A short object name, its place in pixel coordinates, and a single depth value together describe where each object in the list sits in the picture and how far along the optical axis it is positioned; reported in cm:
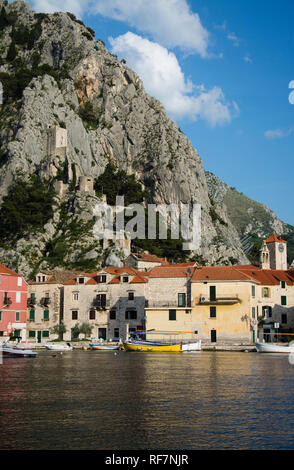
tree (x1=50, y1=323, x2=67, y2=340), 7381
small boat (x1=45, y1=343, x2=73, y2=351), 6394
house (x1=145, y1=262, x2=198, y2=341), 6125
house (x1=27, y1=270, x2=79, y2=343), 7550
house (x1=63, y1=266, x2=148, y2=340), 6975
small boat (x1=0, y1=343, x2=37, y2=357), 5203
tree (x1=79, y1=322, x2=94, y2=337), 7194
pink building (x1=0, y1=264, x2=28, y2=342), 7106
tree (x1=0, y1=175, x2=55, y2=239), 9975
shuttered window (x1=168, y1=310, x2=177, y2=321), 6159
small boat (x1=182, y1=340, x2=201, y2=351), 5662
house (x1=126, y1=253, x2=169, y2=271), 8690
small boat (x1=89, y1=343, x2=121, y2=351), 6331
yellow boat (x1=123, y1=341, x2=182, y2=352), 5668
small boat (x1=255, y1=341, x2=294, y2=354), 5359
